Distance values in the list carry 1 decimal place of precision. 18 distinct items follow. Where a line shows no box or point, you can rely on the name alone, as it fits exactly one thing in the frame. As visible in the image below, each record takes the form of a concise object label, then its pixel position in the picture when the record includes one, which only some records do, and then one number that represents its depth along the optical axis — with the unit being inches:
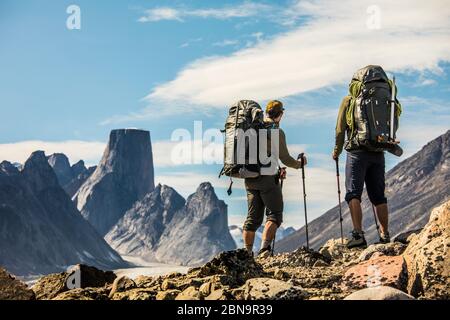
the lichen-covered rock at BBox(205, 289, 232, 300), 344.8
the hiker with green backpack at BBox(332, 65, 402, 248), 530.6
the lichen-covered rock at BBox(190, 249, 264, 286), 414.2
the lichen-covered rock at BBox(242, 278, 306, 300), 344.2
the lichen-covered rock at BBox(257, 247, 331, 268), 504.1
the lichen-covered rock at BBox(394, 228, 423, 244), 532.3
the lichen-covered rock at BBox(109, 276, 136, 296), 406.0
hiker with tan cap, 523.8
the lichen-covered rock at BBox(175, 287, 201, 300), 358.9
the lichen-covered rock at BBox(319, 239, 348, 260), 554.4
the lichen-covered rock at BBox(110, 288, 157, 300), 373.7
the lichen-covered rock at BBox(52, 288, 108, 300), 386.0
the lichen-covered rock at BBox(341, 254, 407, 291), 382.3
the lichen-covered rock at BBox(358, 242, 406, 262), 477.9
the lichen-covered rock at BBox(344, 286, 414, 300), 309.9
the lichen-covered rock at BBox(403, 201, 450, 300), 366.3
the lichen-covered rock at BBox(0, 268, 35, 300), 397.4
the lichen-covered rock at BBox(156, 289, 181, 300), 368.8
